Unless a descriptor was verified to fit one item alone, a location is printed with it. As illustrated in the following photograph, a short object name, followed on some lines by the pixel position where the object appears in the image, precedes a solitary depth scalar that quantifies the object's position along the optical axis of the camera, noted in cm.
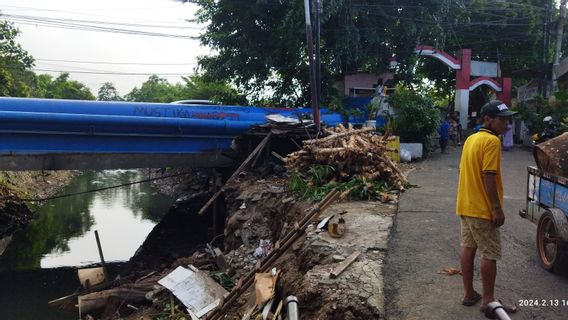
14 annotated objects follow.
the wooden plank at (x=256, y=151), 1148
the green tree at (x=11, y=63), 2349
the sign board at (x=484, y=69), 2120
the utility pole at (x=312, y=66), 1171
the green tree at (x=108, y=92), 7638
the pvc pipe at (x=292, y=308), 346
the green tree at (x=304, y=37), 1717
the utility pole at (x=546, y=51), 1977
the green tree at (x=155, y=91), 5370
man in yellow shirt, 380
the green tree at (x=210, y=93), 2041
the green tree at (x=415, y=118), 1473
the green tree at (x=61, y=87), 4962
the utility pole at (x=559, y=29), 1886
